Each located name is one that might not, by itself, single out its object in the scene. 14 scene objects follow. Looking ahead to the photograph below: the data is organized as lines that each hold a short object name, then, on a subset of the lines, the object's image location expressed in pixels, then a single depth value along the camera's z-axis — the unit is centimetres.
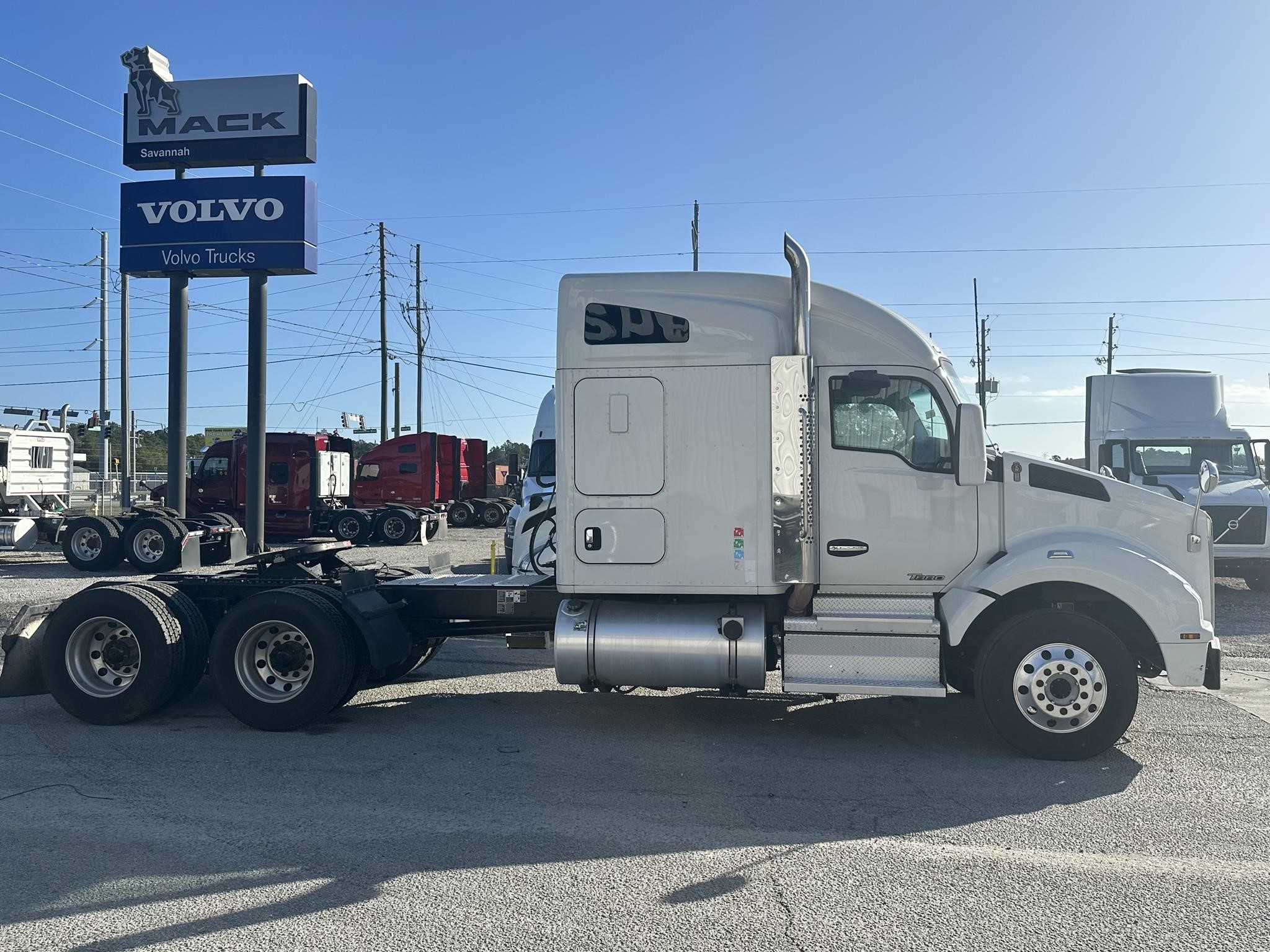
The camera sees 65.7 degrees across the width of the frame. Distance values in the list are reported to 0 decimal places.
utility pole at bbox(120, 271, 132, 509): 3528
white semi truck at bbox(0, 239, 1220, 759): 645
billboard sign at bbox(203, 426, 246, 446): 5303
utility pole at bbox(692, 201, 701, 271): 3703
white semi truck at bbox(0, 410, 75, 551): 2428
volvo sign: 1722
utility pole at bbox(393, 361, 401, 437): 5528
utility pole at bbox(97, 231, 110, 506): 3706
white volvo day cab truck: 1588
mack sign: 1722
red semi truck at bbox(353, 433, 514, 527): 2978
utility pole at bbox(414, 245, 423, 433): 5181
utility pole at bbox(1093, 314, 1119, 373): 6594
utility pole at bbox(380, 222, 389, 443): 4525
